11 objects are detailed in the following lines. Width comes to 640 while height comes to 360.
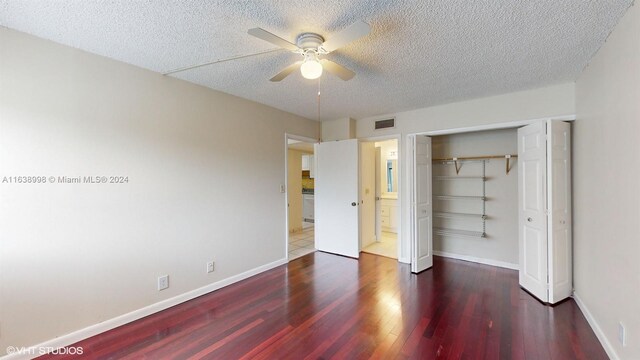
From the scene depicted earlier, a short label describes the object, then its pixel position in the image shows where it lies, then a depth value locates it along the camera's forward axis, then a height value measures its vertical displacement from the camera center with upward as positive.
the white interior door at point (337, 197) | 4.36 -0.36
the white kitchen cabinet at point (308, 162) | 6.92 +0.40
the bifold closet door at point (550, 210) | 2.75 -0.39
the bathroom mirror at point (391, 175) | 6.34 +0.01
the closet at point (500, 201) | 2.78 -0.36
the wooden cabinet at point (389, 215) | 6.09 -0.91
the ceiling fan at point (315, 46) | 1.59 +0.89
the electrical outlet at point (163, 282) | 2.68 -1.05
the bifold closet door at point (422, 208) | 3.68 -0.47
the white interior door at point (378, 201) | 5.22 -0.50
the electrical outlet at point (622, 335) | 1.75 -1.09
